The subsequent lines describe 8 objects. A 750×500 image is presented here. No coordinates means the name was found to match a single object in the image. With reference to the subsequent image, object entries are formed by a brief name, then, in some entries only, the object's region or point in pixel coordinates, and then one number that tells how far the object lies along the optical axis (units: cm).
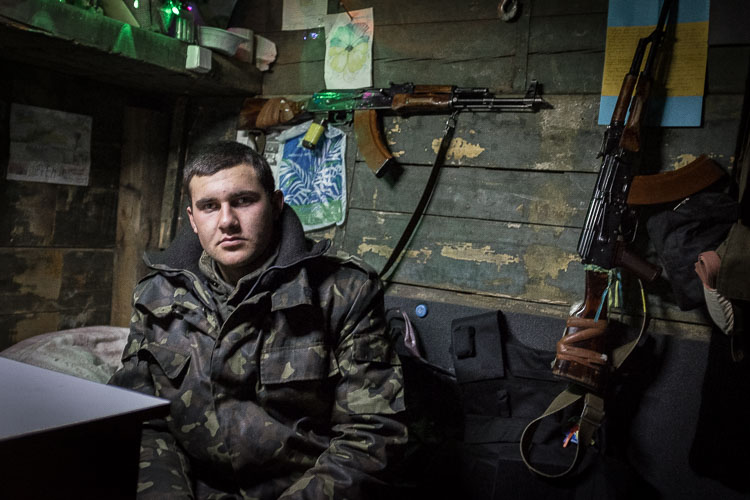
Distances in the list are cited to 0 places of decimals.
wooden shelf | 207
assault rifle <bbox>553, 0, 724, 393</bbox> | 198
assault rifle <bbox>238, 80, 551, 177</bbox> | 238
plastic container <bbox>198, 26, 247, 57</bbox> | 264
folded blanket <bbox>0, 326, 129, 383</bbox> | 229
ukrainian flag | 208
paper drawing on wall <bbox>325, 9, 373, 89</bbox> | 272
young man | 151
